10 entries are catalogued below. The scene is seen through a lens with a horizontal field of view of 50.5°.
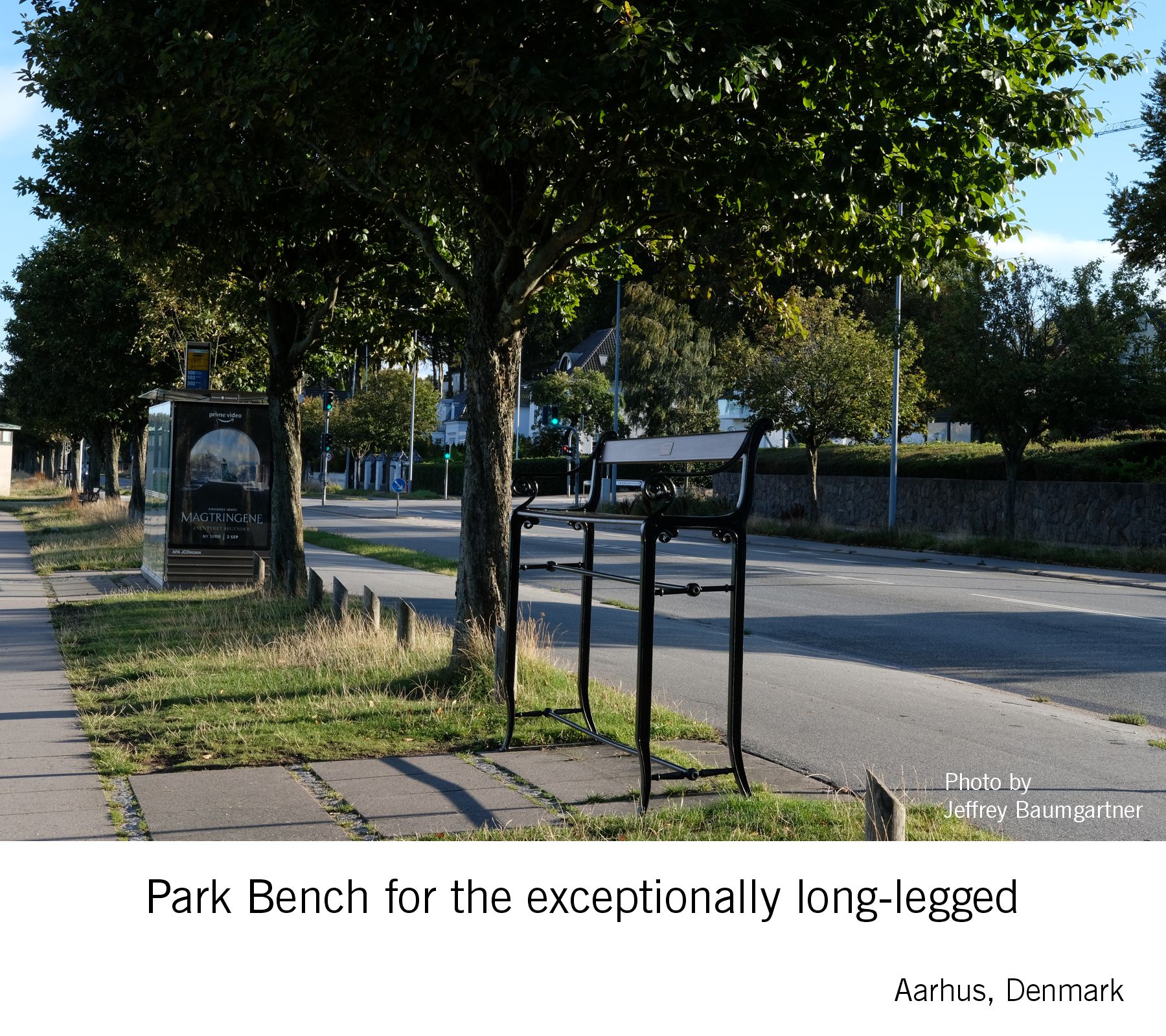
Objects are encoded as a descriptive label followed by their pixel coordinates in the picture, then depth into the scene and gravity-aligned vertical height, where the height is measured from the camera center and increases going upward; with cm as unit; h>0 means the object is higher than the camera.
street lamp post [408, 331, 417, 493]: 6788 +349
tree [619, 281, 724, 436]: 5928 +560
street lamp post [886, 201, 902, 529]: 3148 +122
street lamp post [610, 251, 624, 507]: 4264 +274
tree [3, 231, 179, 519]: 2930 +327
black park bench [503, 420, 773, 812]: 546 -22
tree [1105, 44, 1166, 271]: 2486 +598
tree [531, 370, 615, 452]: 6656 +452
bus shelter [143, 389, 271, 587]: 1630 -27
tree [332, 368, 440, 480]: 7412 +366
